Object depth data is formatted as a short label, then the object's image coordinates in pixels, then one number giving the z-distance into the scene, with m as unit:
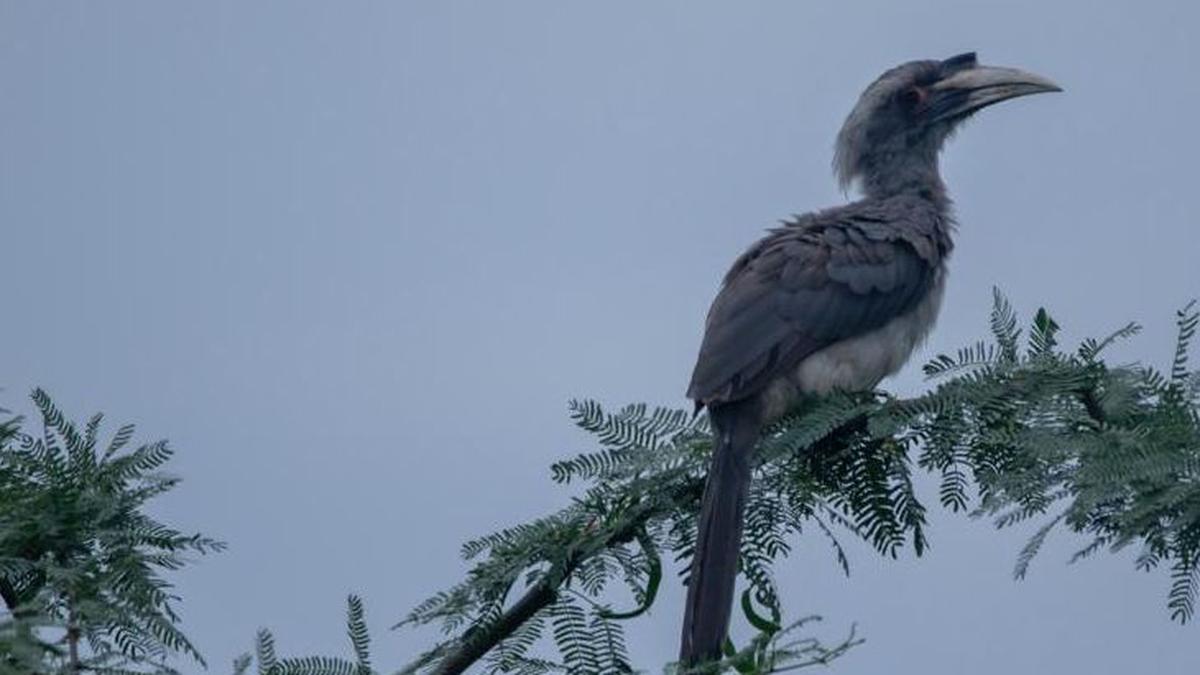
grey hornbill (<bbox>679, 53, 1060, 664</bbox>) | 10.03
